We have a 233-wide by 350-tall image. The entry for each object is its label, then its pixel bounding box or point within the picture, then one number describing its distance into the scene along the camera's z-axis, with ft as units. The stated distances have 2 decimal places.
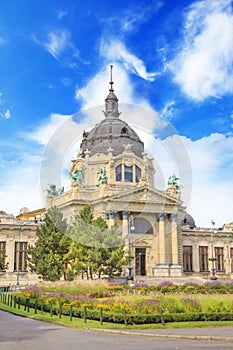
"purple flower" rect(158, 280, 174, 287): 178.90
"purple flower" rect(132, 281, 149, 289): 163.83
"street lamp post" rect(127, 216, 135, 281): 229.78
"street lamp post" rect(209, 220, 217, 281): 270.83
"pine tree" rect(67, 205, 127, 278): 186.09
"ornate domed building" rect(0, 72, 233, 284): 247.29
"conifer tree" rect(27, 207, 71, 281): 196.34
